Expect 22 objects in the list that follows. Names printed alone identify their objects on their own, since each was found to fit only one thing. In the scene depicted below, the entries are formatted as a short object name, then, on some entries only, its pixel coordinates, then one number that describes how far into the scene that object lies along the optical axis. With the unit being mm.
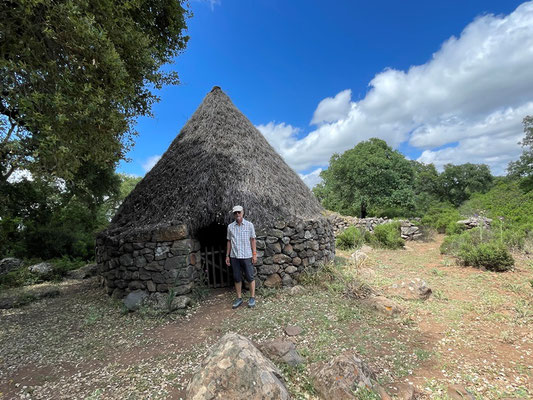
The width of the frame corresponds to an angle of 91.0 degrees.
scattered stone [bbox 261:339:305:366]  3137
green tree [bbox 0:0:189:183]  4000
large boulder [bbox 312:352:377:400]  2592
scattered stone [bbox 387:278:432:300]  5344
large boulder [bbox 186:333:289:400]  2367
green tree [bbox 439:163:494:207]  28453
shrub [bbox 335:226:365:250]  11672
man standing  5035
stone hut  5523
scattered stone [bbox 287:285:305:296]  5527
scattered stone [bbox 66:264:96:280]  9484
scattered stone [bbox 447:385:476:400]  2627
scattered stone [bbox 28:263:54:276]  9289
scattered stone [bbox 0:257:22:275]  9961
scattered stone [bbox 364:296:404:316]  4596
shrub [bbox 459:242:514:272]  6762
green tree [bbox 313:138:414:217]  19172
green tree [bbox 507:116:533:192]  18625
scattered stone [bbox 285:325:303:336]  3889
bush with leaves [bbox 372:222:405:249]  11375
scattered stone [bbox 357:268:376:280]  6672
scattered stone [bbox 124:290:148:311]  5238
